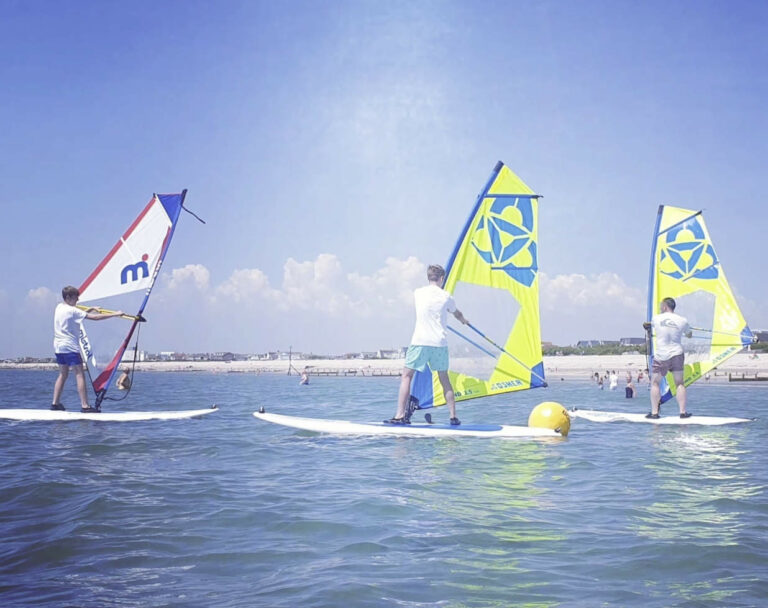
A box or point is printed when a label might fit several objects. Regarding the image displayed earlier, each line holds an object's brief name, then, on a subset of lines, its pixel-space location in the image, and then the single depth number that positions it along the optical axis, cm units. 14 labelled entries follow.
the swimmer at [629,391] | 3381
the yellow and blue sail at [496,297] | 1222
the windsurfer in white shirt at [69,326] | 1348
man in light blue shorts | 1141
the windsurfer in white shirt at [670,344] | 1420
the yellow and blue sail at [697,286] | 1588
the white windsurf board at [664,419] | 1466
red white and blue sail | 1412
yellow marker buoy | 1223
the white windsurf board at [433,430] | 1166
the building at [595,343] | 15875
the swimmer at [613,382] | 4453
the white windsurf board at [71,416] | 1409
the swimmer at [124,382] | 1417
